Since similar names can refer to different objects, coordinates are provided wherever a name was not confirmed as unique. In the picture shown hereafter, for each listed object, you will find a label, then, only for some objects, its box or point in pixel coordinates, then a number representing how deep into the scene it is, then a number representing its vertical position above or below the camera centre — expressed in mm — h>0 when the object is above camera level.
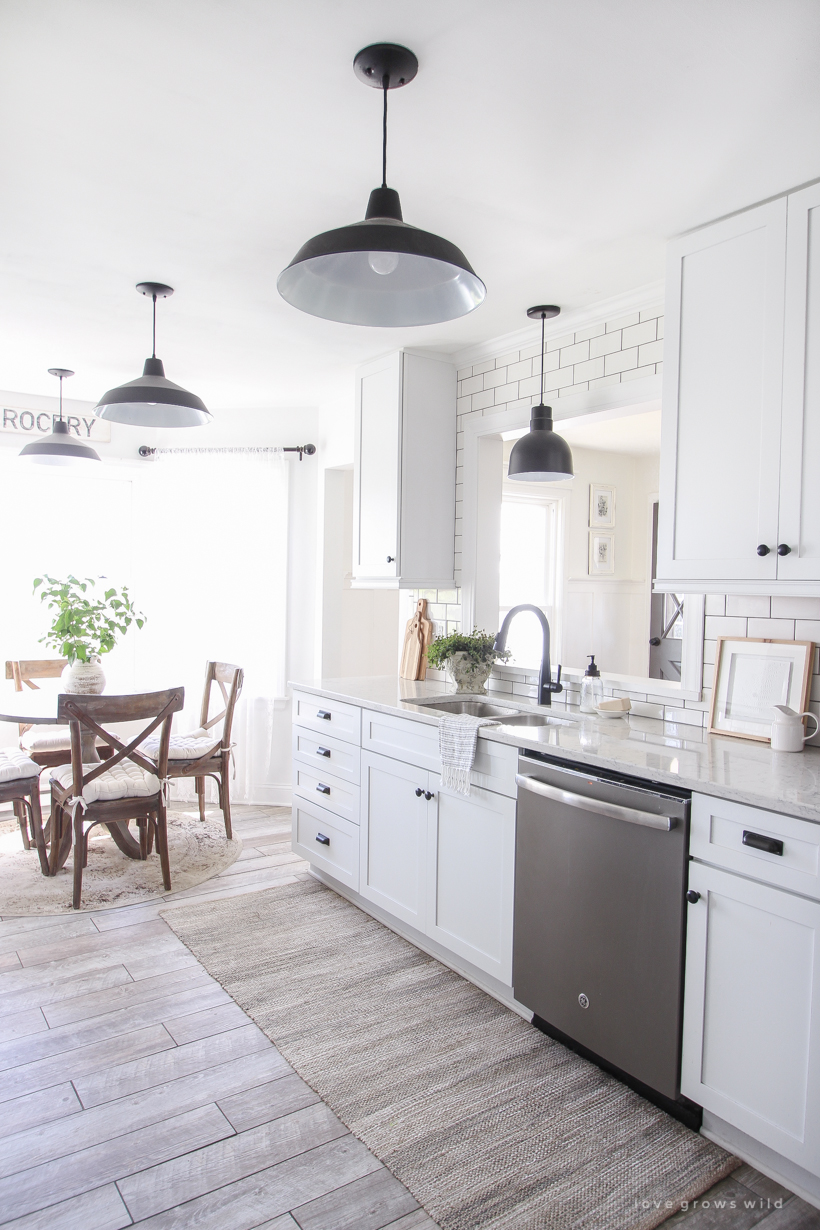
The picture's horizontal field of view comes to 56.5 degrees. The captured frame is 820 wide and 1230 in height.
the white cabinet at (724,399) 2174 +599
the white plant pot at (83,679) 3727 -466
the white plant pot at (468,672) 3346 -349
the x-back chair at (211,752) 4113 -904
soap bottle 2924 -359
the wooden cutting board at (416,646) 3955 -282
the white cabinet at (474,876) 2494 -981
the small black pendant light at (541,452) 3066 +579
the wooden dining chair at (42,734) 4125 -869
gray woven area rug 1765 -1393
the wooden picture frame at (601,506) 6414 +761
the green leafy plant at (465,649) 3346 -248
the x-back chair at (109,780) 3264 -894
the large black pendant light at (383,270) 1459 +676
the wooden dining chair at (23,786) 3535 -947
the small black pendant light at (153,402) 2840 +718
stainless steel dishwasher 1945 -898
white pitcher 2248 -390
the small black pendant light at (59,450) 3959 +702
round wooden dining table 3469 -605
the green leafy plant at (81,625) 3707 -199
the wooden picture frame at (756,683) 2365 -269
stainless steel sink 3256 -497
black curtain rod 5042 +925
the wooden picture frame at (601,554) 6441 +352
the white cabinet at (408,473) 3719 +592
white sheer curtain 5121 +91
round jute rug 3404 -1412
